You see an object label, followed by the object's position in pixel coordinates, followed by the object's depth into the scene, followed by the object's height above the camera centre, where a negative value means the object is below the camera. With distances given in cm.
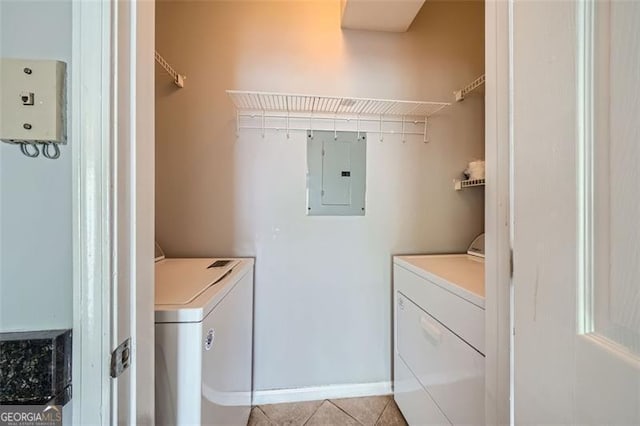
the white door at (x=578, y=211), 35 +0
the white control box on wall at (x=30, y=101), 44 +18
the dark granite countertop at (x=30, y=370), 42 -24
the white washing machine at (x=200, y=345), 76 -41
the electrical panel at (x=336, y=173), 171 +25
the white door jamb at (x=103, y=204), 45 +1
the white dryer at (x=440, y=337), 96 -53
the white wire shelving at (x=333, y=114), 161 +62
